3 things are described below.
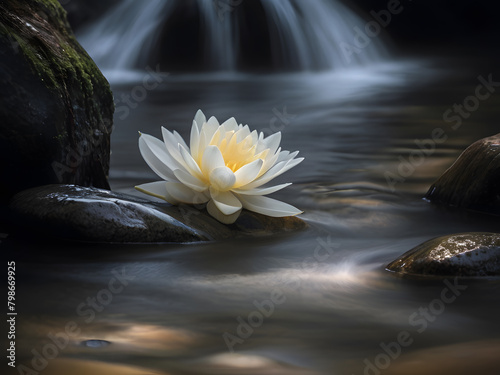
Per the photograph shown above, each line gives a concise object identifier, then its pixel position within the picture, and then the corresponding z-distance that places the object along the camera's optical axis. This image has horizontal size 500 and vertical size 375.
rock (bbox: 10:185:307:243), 5.45
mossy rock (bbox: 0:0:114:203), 6.05
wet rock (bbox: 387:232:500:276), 4.79
